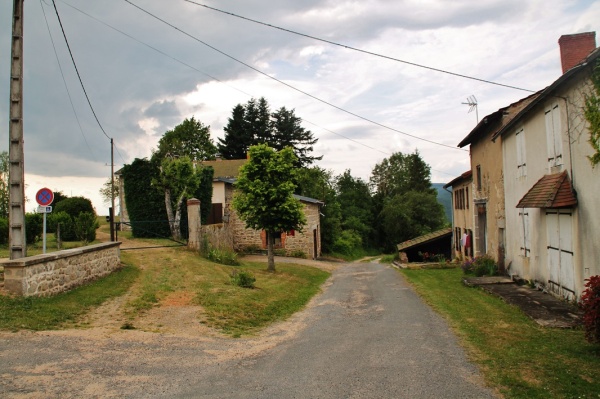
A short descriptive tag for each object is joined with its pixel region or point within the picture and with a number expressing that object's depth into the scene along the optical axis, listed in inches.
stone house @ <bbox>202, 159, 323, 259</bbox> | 1254.3
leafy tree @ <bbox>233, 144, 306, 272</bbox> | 776.9
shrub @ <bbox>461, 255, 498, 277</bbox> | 717.3
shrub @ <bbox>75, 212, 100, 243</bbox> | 799.1
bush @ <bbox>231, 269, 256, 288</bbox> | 600.4
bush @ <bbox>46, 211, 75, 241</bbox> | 816.9
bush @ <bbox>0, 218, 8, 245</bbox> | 727.8
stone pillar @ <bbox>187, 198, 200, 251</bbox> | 837.2
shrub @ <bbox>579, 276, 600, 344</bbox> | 276.8
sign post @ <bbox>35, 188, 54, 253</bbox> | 473.5
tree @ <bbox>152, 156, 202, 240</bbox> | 976.9
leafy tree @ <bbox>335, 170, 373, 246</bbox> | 2201.0
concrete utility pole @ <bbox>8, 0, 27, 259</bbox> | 431.2
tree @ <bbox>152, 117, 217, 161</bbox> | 2266.2
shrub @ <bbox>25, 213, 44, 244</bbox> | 746.8
